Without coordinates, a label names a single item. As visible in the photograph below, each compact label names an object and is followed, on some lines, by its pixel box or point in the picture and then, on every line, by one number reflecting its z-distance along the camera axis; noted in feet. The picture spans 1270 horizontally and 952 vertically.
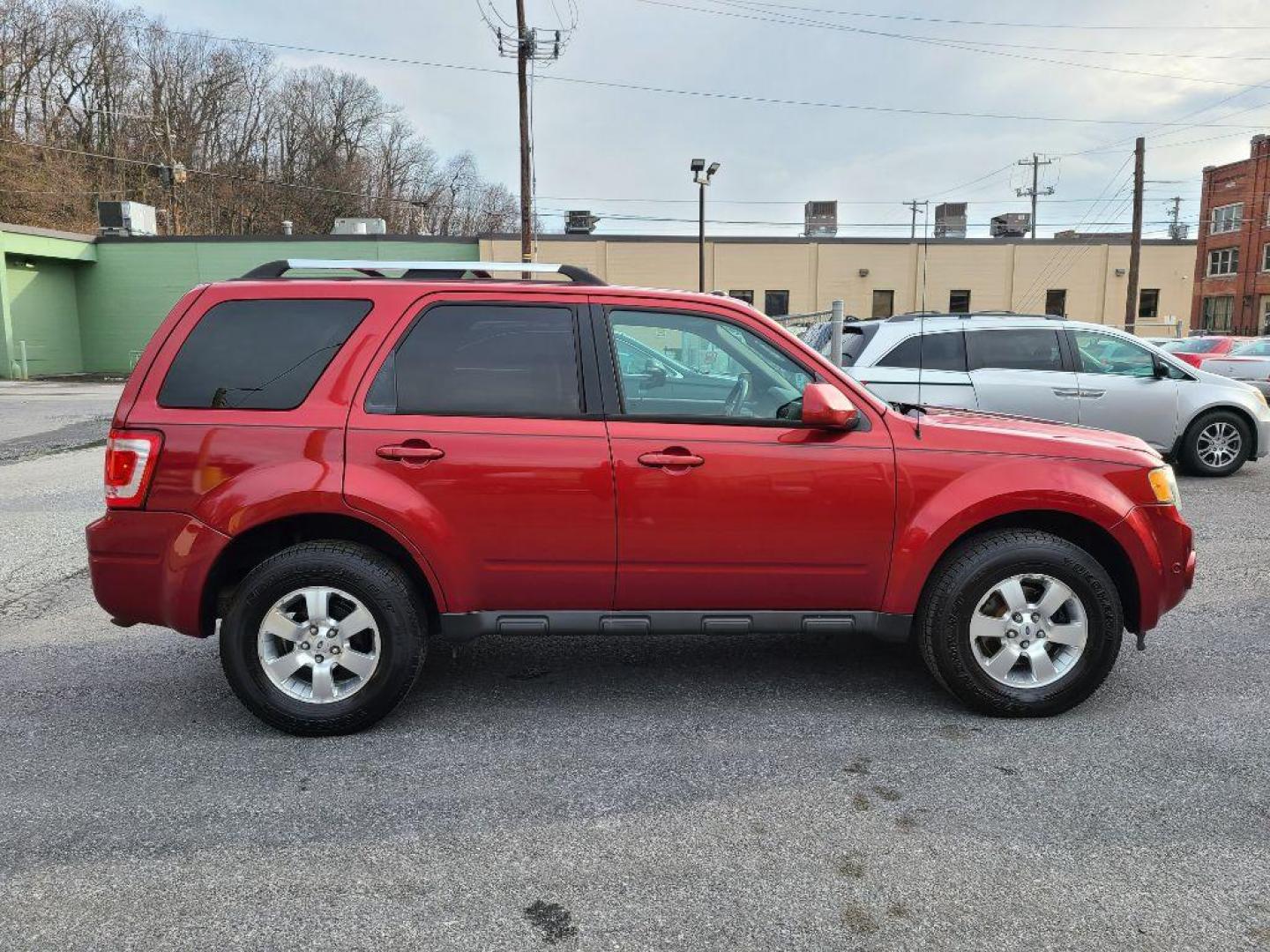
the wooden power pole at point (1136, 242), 94.73
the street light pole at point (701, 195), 90.99
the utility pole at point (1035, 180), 190.19
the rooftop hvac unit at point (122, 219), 115.55
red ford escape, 11.97
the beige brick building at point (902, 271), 119.65
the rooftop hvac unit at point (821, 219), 126.72
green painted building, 111.14
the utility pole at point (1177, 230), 168.76
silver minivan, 29.86
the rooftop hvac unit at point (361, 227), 116.88
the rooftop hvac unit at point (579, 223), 123.13
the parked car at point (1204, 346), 61.46
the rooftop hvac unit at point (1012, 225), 128.16
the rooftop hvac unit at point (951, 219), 131.13
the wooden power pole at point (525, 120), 74.23
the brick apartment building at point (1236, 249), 168.45
